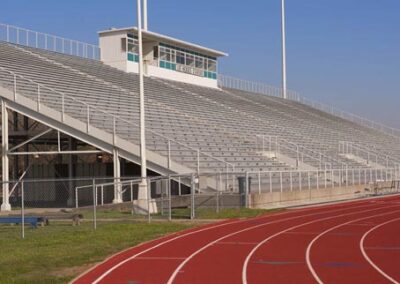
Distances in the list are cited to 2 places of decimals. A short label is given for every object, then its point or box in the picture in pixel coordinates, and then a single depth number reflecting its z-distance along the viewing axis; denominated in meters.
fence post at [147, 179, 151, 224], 21.24
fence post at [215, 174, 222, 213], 24.41
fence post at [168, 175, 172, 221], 21.59
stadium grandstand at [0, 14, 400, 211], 29.08
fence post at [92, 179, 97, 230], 18.92
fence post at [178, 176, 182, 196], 26.98
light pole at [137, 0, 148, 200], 23.34
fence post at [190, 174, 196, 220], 21.80
